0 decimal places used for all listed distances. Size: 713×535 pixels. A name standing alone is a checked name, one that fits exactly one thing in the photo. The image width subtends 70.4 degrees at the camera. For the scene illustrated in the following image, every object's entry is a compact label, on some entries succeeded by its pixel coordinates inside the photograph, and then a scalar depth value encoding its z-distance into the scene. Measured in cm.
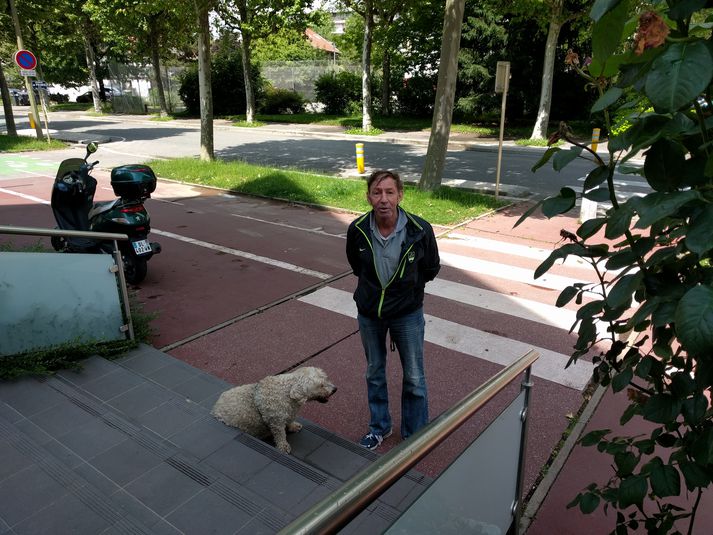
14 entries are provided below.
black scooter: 641
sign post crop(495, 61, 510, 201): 1057
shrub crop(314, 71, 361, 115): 3375
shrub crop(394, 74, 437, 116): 2975
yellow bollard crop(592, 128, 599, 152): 1304
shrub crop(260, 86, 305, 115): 3547
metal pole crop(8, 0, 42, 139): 1897
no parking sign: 1745
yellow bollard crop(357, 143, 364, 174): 1410
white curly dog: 332
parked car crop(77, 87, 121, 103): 4902
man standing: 328
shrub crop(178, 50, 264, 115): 3503
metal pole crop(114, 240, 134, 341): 469
